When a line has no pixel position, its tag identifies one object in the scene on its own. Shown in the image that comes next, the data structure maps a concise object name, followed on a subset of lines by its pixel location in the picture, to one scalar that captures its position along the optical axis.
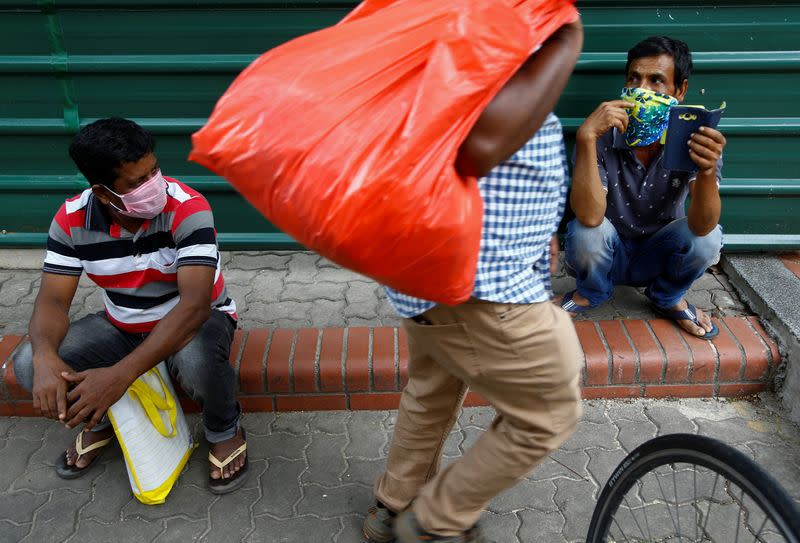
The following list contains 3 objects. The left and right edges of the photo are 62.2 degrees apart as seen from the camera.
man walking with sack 1.27
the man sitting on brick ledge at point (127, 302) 2.13
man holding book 2.56
